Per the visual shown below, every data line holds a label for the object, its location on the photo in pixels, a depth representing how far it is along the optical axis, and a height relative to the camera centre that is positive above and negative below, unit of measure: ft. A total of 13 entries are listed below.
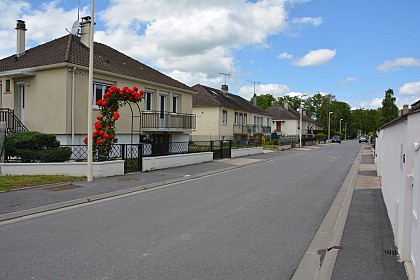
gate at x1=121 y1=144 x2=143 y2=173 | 51.52 -2.82
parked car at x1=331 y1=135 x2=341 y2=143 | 252.62 -0.80
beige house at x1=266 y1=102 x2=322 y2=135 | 232.94 +10.49
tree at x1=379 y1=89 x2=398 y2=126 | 153.62 +14.39
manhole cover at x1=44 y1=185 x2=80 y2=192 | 36.51 -5.19
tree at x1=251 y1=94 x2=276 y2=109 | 361.92 +36.77
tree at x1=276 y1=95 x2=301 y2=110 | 372.62 +38.19
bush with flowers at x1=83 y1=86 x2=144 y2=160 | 48.78 +2.52
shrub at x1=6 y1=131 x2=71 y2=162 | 44.80 -1.49
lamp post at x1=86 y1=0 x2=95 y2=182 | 42.14 +1.62
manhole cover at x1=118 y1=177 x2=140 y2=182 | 44.21 -5.15
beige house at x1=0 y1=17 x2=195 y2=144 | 58.70 +8.31
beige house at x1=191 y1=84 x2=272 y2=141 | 130.93 +7.93
